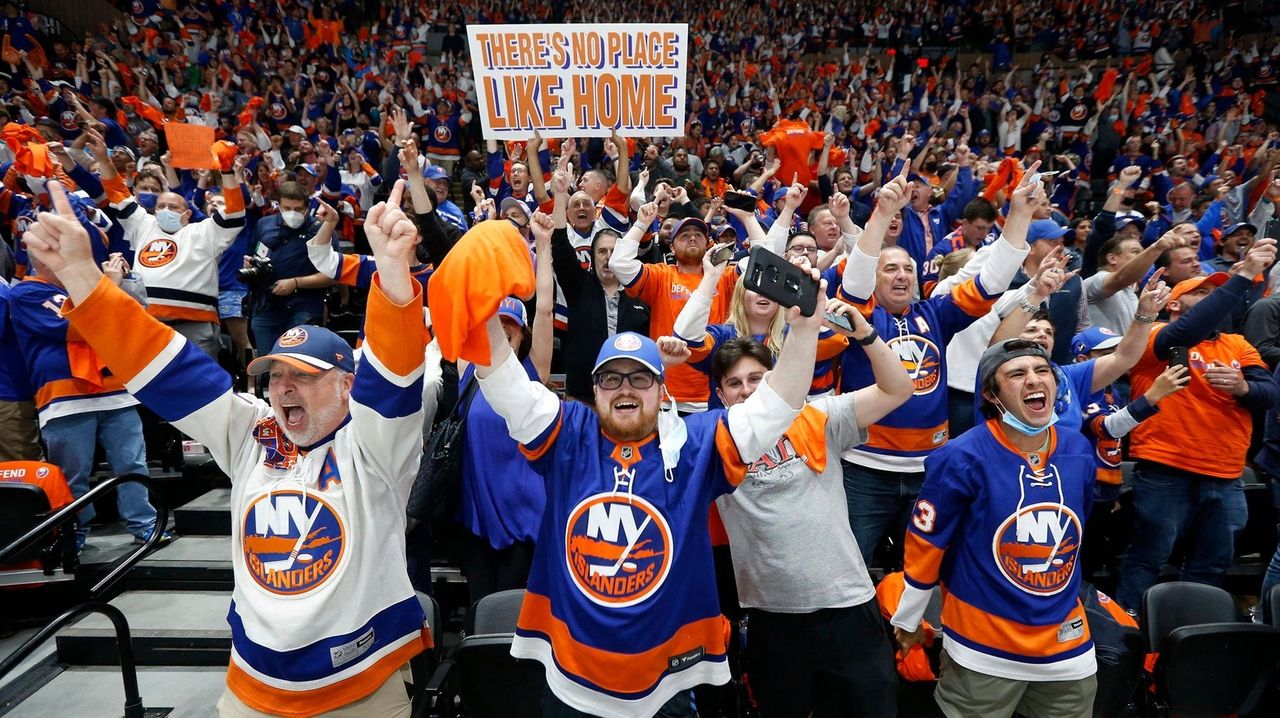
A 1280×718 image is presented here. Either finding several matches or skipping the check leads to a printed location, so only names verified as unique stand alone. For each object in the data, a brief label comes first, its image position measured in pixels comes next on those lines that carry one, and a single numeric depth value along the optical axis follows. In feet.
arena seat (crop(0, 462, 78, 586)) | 13.33
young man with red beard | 7.17
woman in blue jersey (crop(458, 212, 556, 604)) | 10.13
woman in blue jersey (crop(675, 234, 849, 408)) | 11.81
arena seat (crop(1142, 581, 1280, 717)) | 9.98
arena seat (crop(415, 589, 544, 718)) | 9.16
